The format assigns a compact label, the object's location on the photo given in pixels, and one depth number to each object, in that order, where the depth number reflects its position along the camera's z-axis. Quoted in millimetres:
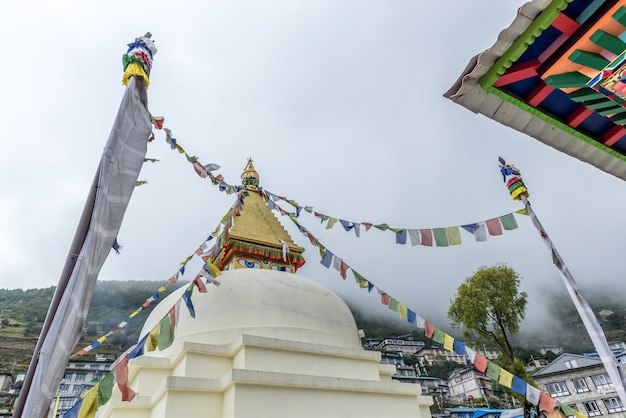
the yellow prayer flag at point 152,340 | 3966
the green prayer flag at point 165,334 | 4058
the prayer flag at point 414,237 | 6031
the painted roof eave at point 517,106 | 2693
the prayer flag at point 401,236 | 6250
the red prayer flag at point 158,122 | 4953
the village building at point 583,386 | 22000
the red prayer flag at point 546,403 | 4715
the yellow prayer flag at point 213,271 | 4857
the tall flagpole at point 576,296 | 3580
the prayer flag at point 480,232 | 5379
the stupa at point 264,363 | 5133
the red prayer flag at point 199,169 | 6784
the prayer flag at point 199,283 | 5254
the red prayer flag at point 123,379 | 3398
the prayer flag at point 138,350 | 3915
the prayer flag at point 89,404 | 3240
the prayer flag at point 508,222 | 5060
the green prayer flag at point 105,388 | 3323
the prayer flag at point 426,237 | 5918
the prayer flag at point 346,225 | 7527
